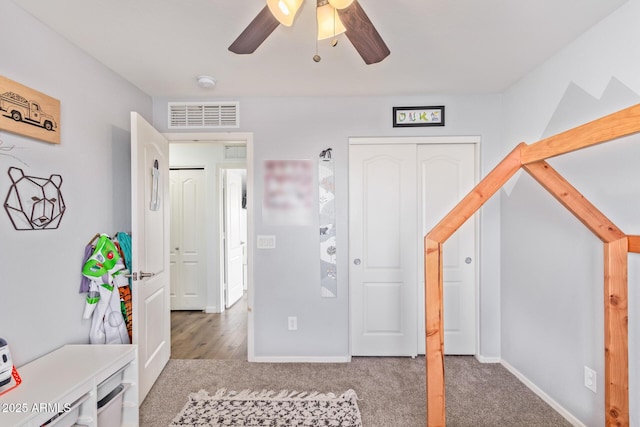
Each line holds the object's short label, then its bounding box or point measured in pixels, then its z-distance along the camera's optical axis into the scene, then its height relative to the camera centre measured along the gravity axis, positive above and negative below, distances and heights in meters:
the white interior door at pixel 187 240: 4.39 -0.39
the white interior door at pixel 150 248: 2.13 -0.27
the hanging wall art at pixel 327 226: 2.88 -0.13
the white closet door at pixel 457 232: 2.95 -0.17
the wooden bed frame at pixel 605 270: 1.51 -0.30
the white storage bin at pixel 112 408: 1.67 -1.09
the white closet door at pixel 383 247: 2.94 -0.34
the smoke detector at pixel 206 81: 2.46 +1.07
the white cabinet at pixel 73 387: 1.24 -0.78
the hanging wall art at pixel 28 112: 1.49 +0.53
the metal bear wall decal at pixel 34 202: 1.56 +0.07
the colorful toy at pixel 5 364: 1.31 -0.64
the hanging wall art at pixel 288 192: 2.89 +0.19
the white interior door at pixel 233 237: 4.54 -0.39
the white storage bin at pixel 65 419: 1.33 -0.95
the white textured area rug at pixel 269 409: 2.02 -1.37
